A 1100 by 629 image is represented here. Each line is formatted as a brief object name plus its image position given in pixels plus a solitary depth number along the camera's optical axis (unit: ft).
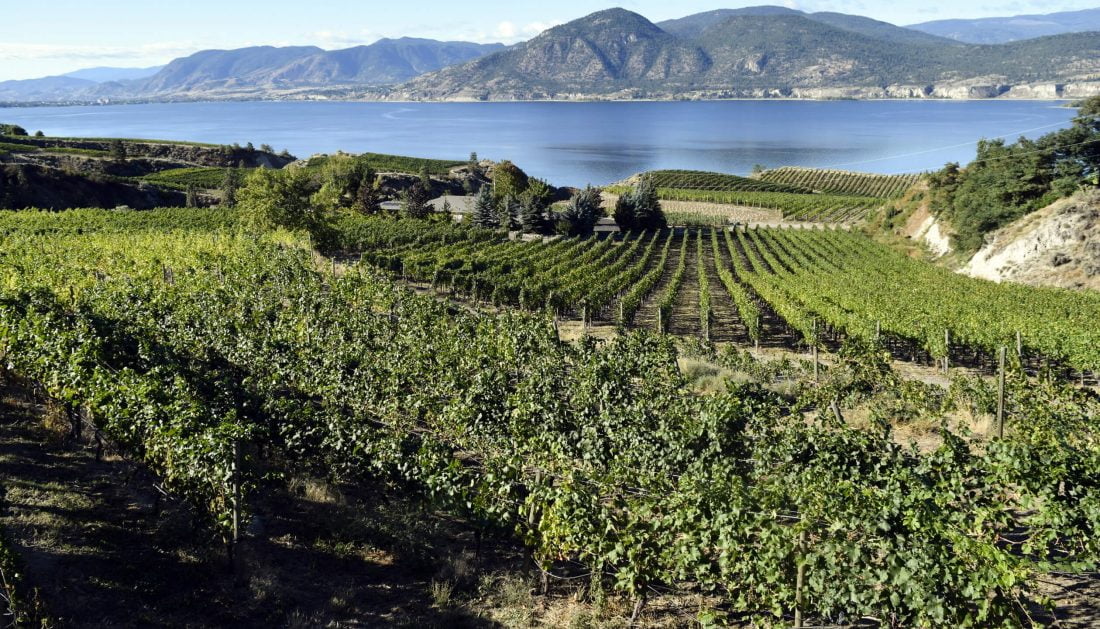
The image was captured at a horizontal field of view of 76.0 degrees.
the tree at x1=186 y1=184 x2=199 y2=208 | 240.16
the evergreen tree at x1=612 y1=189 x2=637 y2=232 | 242.99
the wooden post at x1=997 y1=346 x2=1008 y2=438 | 54.65
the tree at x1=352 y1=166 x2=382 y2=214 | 229.45
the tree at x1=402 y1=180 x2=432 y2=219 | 224.12
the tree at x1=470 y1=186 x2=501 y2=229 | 214.90
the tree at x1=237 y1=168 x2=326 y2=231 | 158.76
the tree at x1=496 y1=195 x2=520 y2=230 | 216.54
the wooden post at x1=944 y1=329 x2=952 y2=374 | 86.58
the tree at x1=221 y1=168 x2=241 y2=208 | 245.04
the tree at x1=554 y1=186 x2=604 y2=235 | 222.75
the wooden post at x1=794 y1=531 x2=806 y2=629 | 29.04
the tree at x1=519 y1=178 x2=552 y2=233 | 215.31
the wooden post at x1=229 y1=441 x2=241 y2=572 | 36.14
